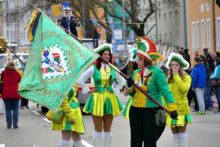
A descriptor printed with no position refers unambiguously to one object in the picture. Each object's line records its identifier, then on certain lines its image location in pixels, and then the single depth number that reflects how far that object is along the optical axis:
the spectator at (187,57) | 32.18
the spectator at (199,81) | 24.95
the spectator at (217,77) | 25.31
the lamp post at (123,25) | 54.42
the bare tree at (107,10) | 60.84
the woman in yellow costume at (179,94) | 13.29
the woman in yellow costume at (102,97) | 13.30
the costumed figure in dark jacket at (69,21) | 20.34
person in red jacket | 21.50
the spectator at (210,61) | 30.04
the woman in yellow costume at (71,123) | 12.66
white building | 113.45
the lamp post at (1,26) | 107.94
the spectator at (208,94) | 26.85
